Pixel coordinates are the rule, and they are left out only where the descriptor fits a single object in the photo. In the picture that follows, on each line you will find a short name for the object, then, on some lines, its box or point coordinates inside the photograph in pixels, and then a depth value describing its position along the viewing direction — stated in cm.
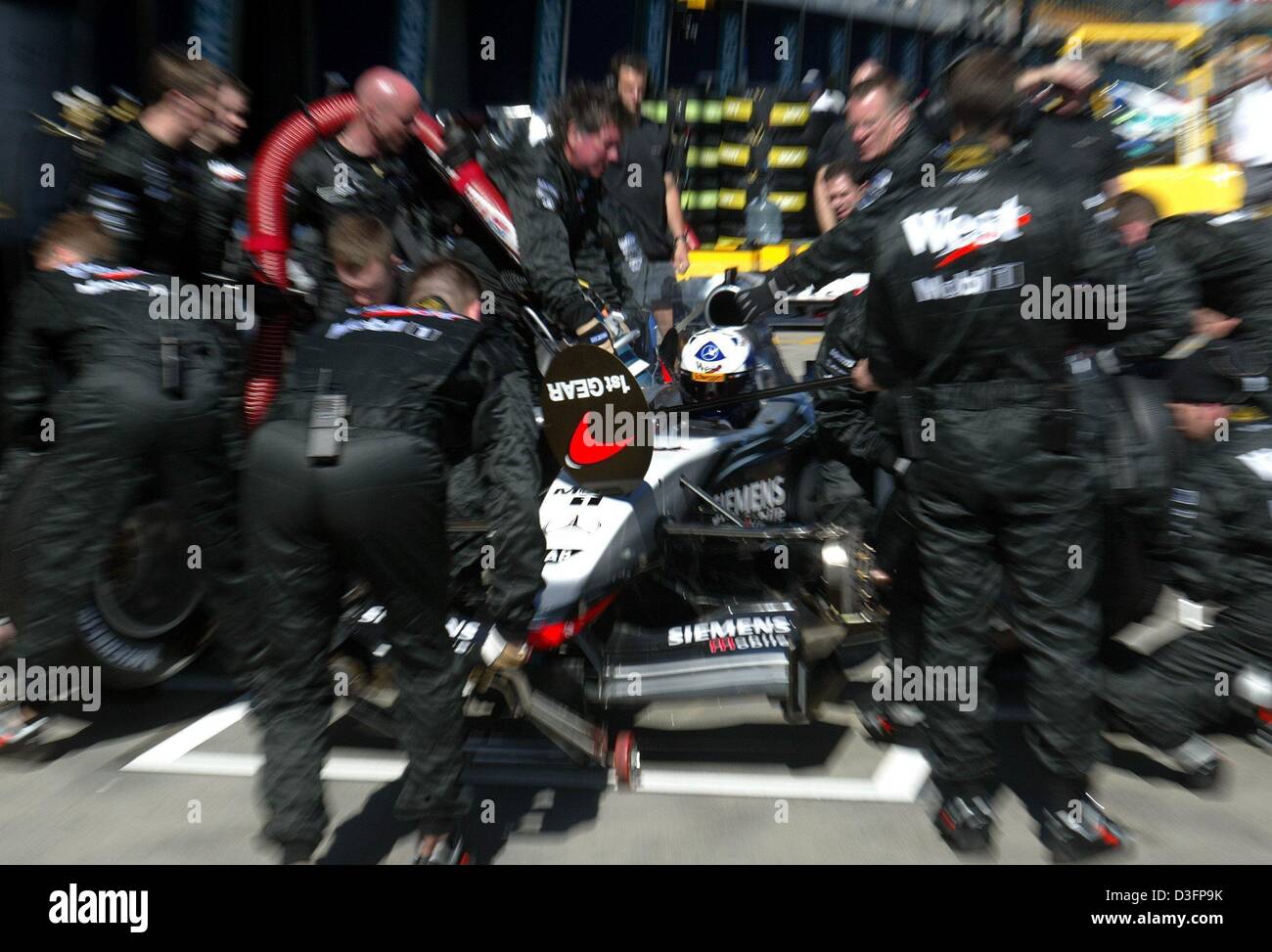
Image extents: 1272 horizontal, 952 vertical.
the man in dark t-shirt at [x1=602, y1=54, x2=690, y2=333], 614
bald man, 432
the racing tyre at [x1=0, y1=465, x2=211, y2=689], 409
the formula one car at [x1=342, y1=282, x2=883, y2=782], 337
